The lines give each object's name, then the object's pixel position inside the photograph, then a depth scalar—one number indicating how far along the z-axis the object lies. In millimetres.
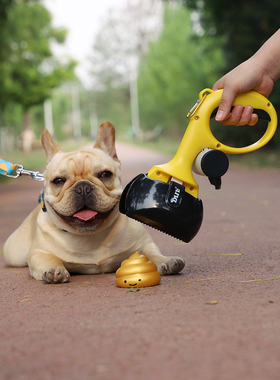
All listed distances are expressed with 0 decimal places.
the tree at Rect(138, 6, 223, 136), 28297
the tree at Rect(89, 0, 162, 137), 51656
